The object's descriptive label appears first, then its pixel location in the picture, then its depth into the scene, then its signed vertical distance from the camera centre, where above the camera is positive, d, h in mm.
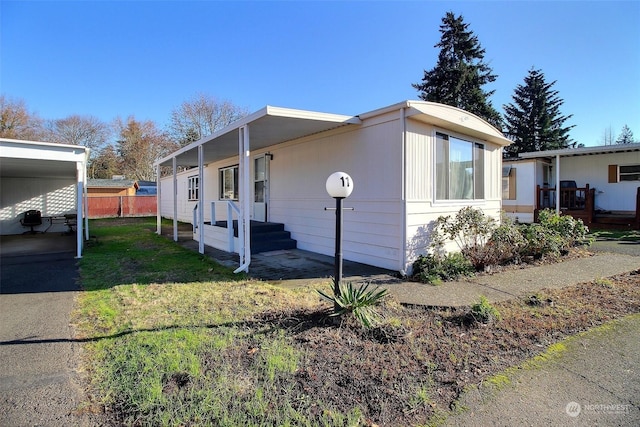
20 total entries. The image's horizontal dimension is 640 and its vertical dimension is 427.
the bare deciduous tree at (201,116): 28094 +7769
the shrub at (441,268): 5484 -1073
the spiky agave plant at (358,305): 3449 -1058
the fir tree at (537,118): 25188 +6696
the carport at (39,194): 10579 +551
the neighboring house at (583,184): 12298 +830
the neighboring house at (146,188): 28766 +1683
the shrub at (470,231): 6203 -516
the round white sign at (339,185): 3547 +223
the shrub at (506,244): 6410 -771
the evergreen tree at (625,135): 35859 +7671
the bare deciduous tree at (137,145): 32250 +6148
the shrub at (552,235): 6898 -677
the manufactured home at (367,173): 5852 +686
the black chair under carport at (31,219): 12812 -461
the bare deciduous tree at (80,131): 29000 +6957
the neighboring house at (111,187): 24688 +1514
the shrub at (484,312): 3637 -1195
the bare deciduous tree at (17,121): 25766 +6909
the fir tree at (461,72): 21312 +8715
